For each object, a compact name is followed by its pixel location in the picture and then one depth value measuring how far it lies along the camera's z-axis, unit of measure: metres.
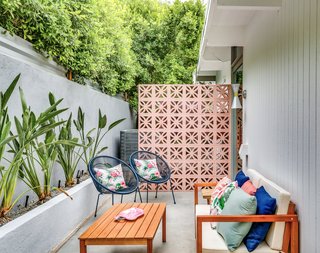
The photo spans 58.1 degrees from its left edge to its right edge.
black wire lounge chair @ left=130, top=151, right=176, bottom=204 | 5.20
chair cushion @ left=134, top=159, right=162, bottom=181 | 5.32
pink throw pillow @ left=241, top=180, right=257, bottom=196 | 2.85
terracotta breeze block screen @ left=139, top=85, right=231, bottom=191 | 6.10
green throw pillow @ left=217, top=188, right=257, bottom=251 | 2.38
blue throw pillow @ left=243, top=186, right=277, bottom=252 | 2.39
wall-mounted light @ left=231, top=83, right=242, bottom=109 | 5.08
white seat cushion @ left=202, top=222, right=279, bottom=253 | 2.36
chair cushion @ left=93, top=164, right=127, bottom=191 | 4.45
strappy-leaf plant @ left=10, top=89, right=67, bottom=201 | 2.56
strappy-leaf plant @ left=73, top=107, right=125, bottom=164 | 4.45
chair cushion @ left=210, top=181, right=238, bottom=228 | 2.81
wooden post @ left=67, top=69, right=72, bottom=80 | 4.89
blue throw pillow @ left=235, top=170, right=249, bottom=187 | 3.31
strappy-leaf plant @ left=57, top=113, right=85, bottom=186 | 3.74
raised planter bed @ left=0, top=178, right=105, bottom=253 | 2.41
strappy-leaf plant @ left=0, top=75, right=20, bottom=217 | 2.42
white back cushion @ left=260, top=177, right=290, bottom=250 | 2.35
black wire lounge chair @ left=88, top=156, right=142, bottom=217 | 4.29
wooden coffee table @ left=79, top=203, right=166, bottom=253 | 2.53
